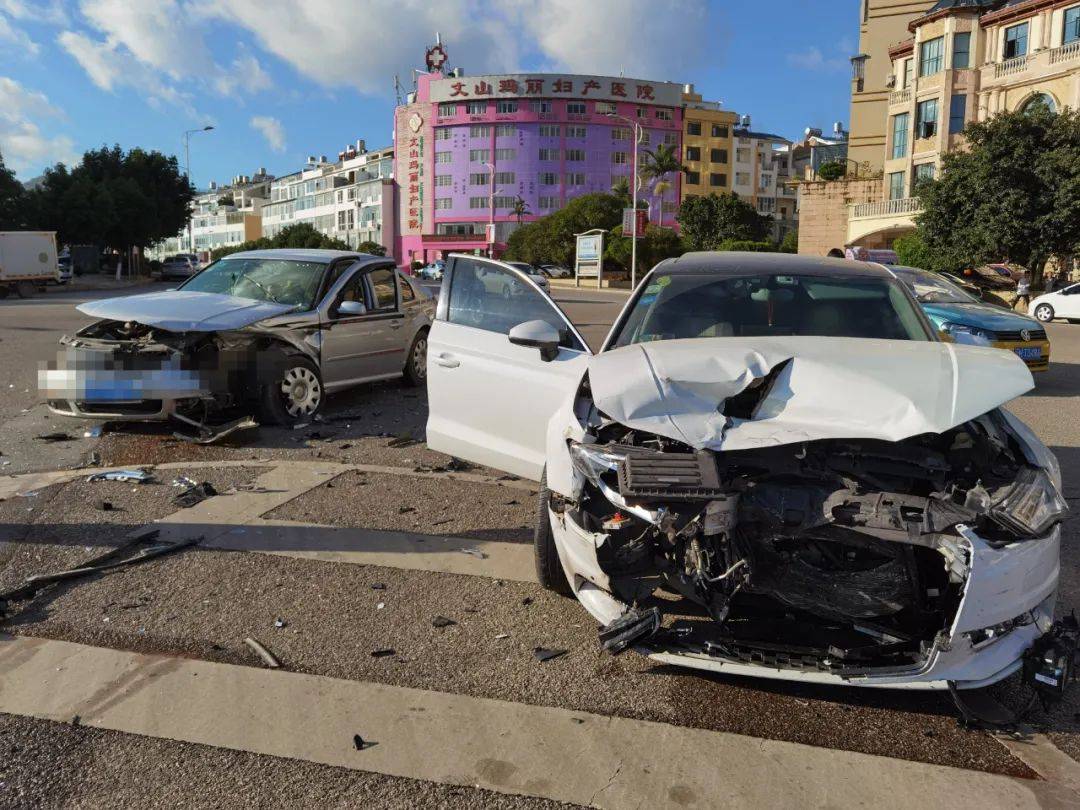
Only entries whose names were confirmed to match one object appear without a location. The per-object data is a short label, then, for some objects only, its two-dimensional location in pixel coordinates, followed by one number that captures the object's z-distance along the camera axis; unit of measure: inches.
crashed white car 120.0
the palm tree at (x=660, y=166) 3383.4
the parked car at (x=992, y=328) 450.0
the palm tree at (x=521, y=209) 3853.3
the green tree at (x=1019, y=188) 1218.0
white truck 1400.1
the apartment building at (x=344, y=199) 4591.5
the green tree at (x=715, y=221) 2805.1
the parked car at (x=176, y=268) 2333.9
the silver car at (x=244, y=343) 295.1
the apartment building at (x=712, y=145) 4229.8
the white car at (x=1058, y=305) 993.5
